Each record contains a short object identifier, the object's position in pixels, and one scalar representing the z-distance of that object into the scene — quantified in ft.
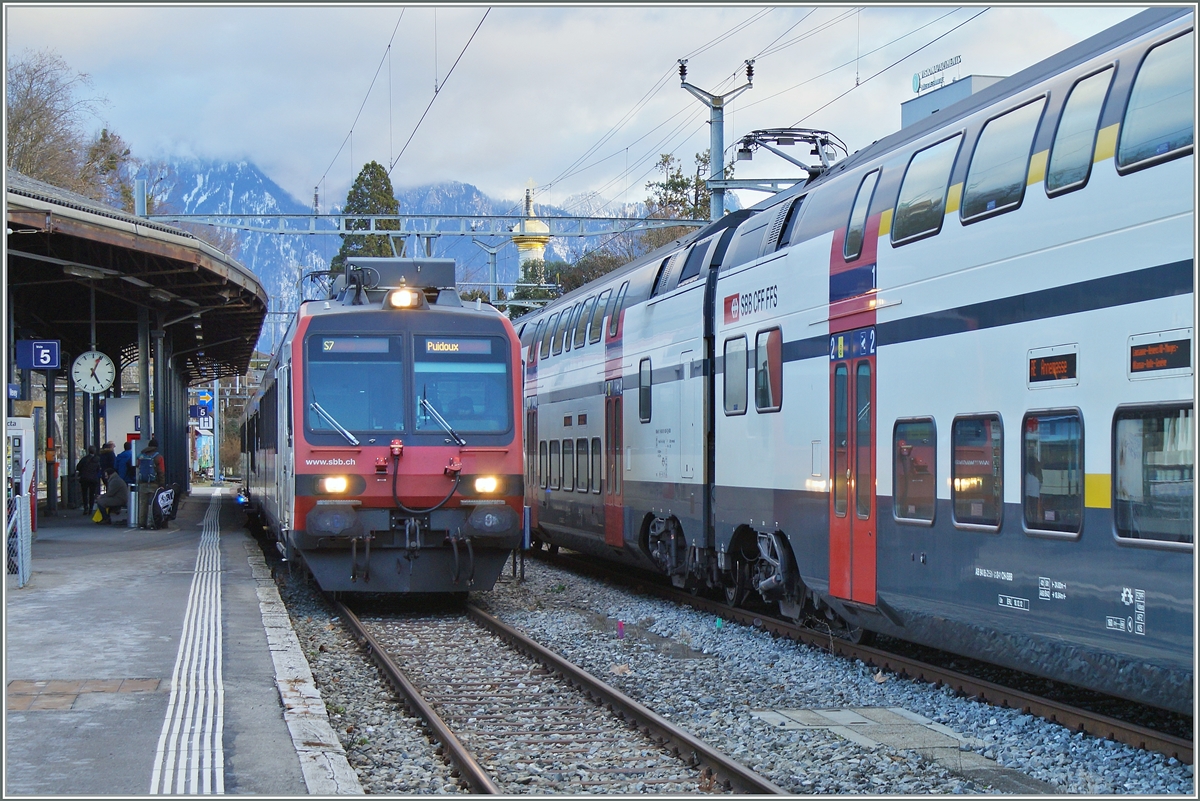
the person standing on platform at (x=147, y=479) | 78.02
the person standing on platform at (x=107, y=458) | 95.66
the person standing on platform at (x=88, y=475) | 96.17
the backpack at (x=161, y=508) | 77.41
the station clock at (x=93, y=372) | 68.18
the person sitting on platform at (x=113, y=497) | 80.84
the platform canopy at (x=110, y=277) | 54.70
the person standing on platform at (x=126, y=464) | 84.12
